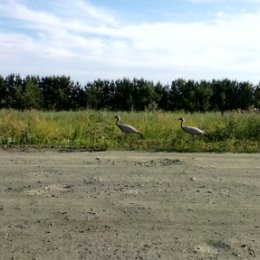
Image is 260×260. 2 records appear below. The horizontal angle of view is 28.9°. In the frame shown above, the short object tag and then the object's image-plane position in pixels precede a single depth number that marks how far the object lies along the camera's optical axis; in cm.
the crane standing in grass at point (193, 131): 1419
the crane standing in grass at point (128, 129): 1456
